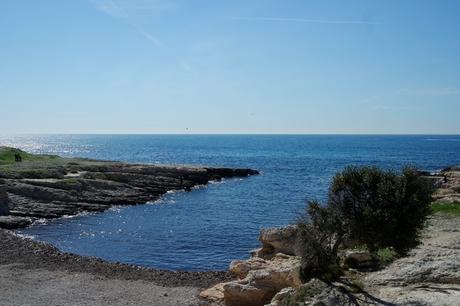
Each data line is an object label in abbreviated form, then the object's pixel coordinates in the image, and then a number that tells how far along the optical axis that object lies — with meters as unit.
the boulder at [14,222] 46.91
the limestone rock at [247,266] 24.24
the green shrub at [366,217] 17.22
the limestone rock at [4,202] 50.91
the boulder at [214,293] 23.66
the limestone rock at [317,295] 14.66
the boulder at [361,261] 17.45
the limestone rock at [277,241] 25.98
